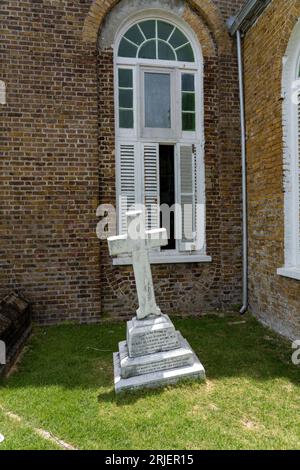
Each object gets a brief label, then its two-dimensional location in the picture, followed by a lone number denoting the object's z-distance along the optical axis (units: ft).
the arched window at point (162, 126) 22.08
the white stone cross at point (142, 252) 14.20
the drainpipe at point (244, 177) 22.11
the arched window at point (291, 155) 17.46
